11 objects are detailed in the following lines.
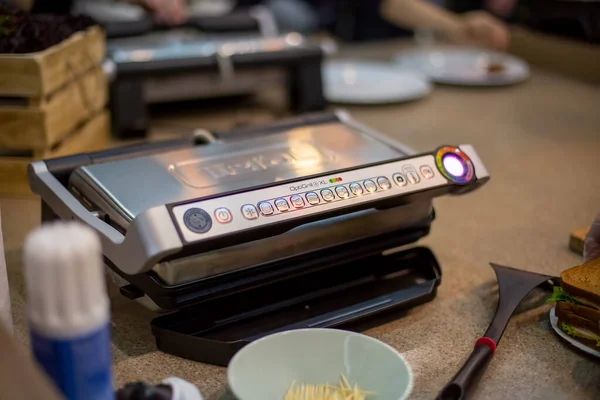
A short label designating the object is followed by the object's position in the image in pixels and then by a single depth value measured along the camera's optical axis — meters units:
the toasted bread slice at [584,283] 0.65
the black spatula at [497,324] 0.58
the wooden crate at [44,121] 0.90
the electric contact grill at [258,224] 0.60
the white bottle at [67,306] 0.38
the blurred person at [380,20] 1.80
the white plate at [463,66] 1.59
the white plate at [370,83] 1.41
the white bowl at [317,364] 0.57
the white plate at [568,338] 0.66
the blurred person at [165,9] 1.42
